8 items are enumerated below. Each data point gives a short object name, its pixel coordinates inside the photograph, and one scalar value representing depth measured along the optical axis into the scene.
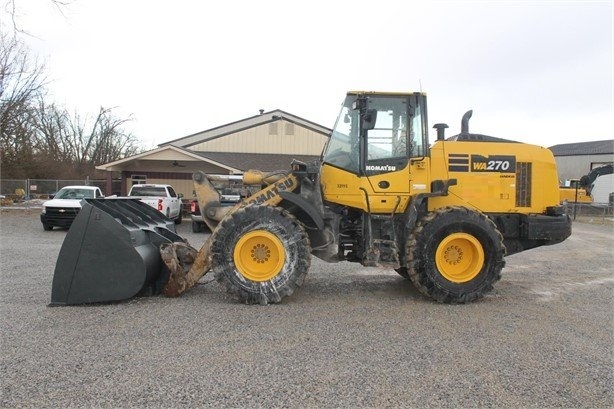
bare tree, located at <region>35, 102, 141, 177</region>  47.00
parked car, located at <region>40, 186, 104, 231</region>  16.72
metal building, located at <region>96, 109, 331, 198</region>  23.67
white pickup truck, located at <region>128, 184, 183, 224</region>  18.20
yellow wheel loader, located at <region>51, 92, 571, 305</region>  5.78
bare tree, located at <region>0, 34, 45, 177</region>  27.47
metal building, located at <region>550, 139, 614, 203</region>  44.09
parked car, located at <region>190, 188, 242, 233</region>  16.80
